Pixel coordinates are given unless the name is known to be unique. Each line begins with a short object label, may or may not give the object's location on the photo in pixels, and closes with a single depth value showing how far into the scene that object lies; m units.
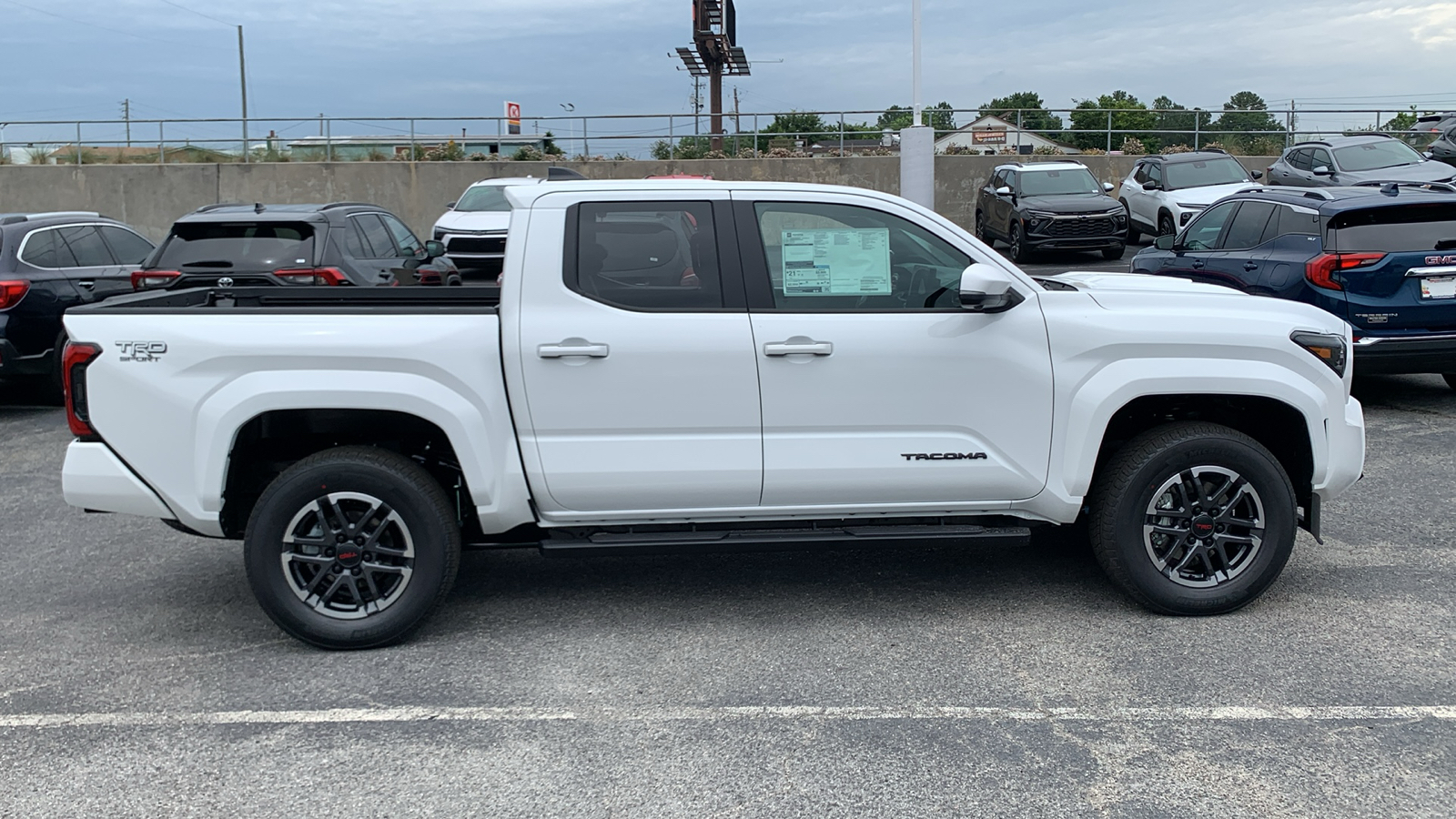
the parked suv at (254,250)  9.69
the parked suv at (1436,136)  24.28
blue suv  8.51
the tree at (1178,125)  28.97
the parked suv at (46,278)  9.77
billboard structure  40.81
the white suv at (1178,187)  20.20
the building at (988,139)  28.12
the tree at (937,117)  27.17
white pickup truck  4.71
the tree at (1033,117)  25.72
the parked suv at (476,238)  17.91
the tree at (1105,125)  27.83
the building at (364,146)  28.38
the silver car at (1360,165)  18.80
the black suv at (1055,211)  19.58
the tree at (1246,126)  28.75
